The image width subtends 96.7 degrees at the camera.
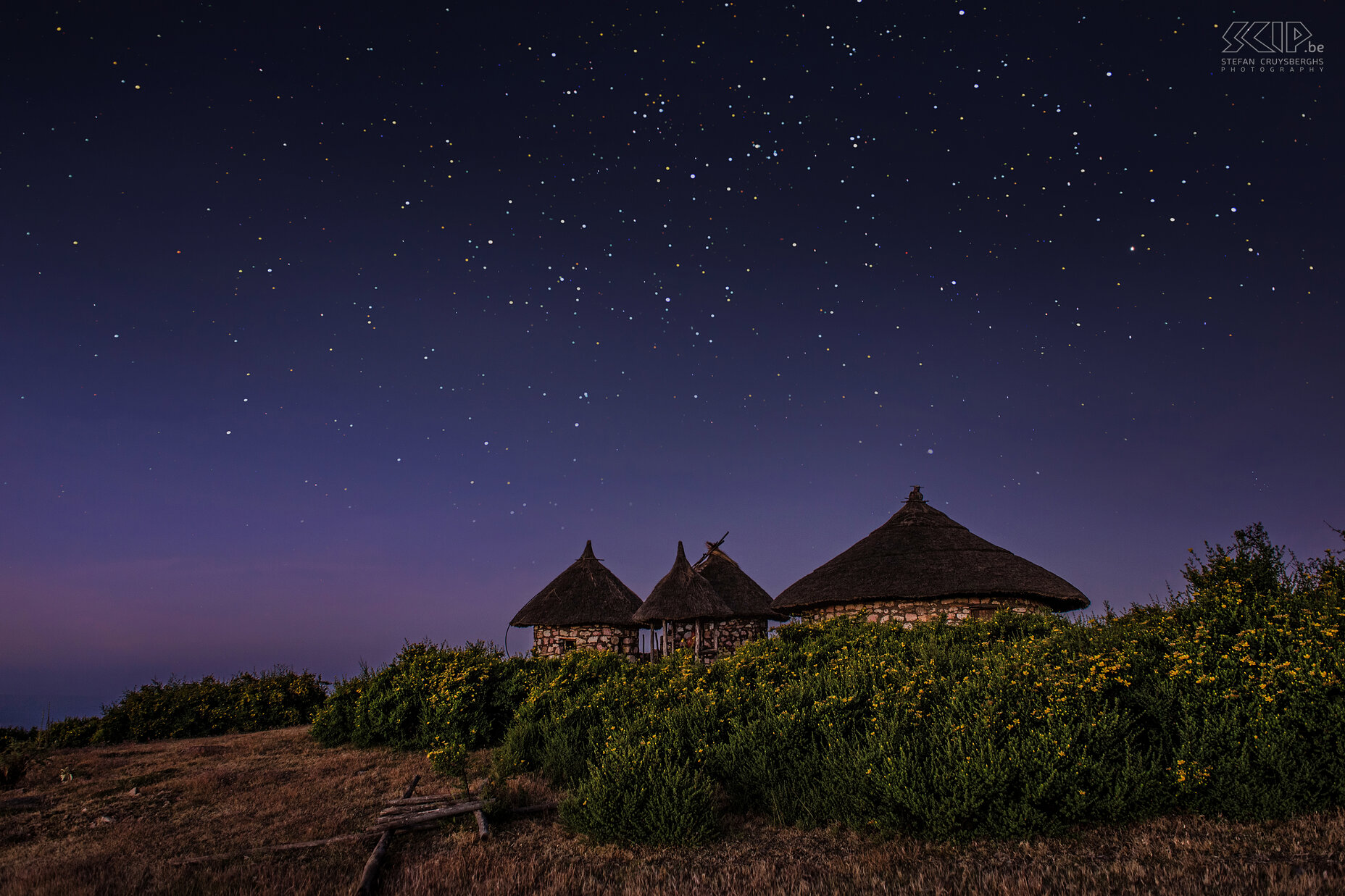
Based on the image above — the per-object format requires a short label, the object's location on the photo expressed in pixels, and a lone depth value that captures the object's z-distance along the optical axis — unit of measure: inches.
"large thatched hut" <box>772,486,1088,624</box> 628.1
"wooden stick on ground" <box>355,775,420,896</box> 212.2
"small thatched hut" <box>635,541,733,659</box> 895.7
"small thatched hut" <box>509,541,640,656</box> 987.9
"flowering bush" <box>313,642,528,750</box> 452.1
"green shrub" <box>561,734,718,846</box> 252.4
